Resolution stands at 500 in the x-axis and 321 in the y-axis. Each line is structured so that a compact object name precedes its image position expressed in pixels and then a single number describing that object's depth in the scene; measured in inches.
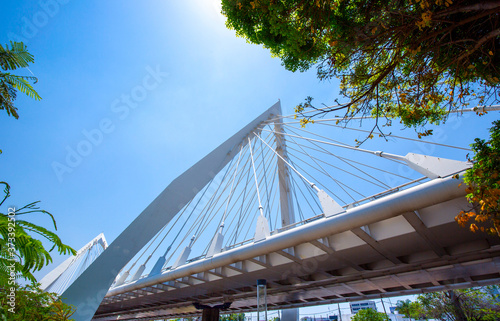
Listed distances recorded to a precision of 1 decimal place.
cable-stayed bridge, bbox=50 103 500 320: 248.0
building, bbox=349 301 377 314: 3804.9
